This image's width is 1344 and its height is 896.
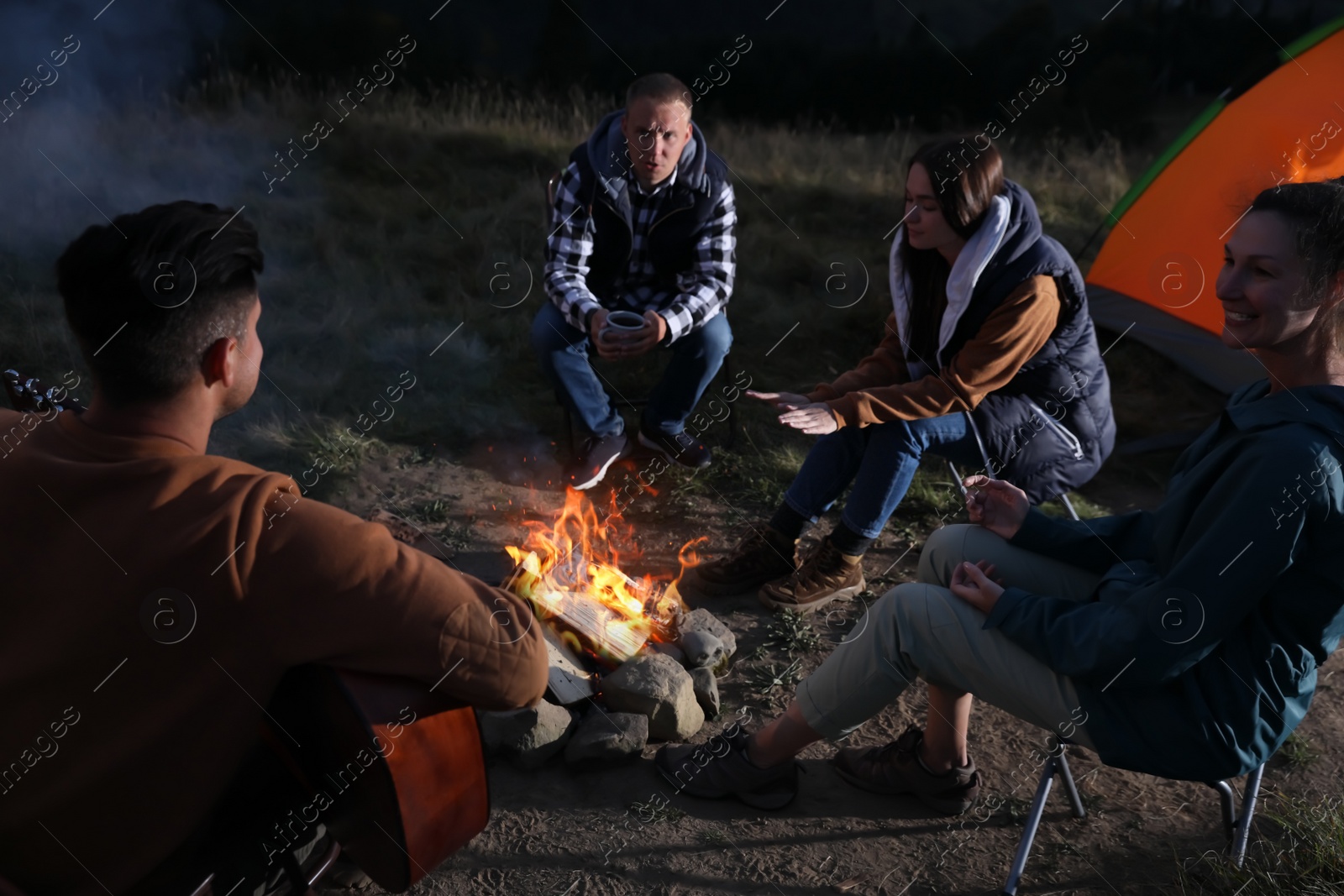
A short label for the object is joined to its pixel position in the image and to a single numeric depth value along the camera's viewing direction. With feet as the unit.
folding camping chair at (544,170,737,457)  16.12
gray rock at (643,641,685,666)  11.82
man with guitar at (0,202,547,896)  5.71
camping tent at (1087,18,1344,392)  17.25
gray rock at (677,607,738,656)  12.09
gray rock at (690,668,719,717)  11.32
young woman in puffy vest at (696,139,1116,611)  11.57
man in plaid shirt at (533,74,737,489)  15.14
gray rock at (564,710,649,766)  10.37
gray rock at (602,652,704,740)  10.70
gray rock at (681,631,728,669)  11.73
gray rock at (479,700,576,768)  10.34
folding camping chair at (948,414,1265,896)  8.72
